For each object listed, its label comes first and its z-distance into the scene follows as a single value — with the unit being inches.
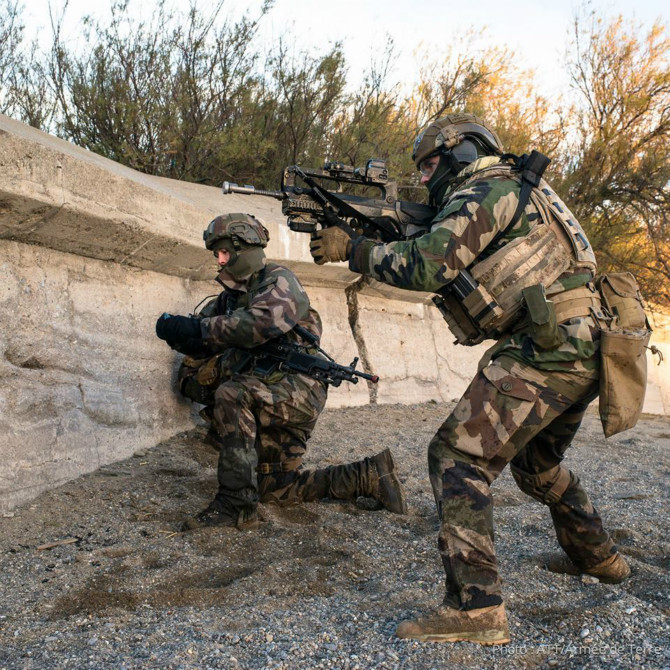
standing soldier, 90.7
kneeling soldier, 142.5
